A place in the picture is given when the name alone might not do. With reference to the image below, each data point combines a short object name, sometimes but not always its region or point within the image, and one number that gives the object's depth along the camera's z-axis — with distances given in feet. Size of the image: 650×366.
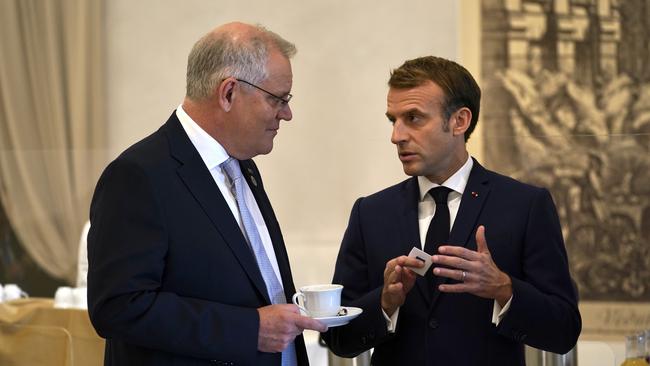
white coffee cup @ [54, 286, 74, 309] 26.03
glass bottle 16.74
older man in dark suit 12.56
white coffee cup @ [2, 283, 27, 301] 31.48
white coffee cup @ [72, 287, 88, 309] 25.89
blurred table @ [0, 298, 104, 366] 24.13
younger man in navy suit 14.76
